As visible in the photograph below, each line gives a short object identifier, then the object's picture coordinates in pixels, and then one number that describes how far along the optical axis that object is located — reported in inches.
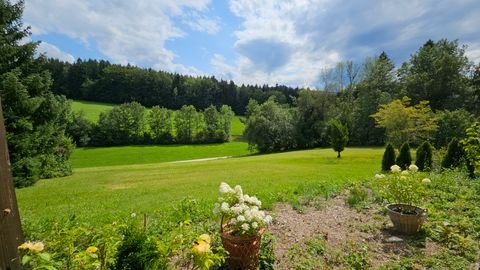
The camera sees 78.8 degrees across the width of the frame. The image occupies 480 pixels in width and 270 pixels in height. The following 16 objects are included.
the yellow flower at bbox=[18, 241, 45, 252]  64.9
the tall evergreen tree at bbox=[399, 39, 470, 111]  1488.7
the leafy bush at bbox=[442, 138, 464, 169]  538.0
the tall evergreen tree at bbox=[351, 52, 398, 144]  1529.3
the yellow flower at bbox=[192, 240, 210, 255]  92.4
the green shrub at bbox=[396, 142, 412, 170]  598.9
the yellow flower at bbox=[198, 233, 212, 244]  98.5
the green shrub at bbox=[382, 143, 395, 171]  623.8
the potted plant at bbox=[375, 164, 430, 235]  195.9
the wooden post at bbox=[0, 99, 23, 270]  53.7
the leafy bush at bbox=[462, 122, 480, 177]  209.0
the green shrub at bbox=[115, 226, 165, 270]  106.6
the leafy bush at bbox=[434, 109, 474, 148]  1149.1
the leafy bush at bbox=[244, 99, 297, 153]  1568.7
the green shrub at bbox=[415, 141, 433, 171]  586.6
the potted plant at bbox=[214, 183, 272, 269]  135.8
